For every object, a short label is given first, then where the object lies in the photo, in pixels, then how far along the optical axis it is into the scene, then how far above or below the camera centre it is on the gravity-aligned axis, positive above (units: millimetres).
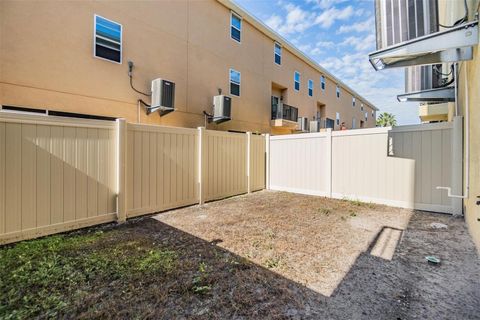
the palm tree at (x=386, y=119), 34491 +6007
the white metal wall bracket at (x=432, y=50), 3201 +1726
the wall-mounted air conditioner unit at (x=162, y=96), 6953 +1885
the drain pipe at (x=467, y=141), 4148 +324
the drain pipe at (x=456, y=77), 5469 +1930
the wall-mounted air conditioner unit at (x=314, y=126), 15231 +2141
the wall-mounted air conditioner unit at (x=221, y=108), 9023 +1950
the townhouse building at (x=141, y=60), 5117 +2960
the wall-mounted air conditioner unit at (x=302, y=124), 13875 +2078
